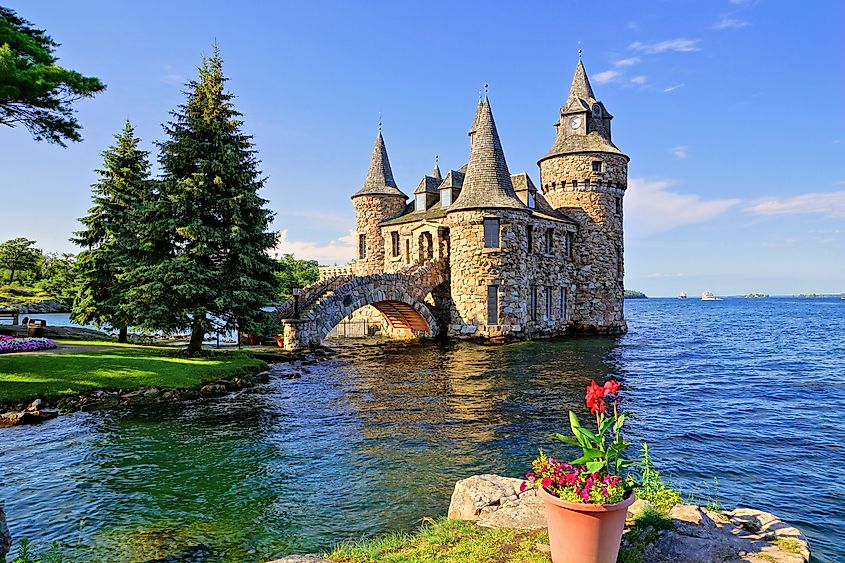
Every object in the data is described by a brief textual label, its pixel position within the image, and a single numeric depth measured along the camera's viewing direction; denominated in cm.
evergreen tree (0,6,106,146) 1124
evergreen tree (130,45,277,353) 2069
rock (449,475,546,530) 673
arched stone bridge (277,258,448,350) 2770
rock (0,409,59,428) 1299
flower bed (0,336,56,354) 1880
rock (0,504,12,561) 600
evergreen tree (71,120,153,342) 2464
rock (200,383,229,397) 1692
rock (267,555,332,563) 561
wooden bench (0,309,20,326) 4416
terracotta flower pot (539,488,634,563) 512
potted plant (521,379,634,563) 514
